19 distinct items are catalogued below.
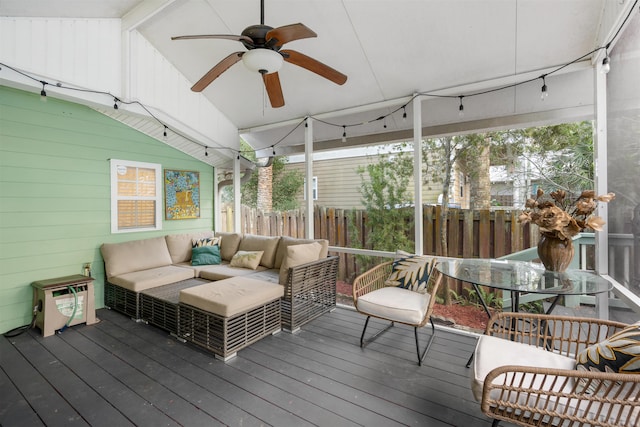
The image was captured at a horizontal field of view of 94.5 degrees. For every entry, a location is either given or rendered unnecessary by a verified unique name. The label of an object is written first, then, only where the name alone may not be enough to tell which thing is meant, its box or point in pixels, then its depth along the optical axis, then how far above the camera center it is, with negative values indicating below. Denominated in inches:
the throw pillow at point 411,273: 119.1 -24.7
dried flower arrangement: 89.3 -1.8
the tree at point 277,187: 263.0 +25.0
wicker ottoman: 105.5 -38.2
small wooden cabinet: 123.5 -38.0
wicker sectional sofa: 109.7 -32.6
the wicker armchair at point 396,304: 100.7 -32.7
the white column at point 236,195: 216.4 +13.9
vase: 94.6 -12.9
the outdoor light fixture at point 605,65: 92.2 +46.2
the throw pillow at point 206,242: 186.1 -17.7
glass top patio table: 80.7 -20.2
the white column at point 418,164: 141.0 +23.6
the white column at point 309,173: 177.6 +24.4
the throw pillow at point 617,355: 48.5 -24.9
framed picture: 189.9 +13.3
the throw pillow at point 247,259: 164.7 -25.8
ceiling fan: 77.9 +47.1
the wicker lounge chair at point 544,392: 48.1 -33.1
